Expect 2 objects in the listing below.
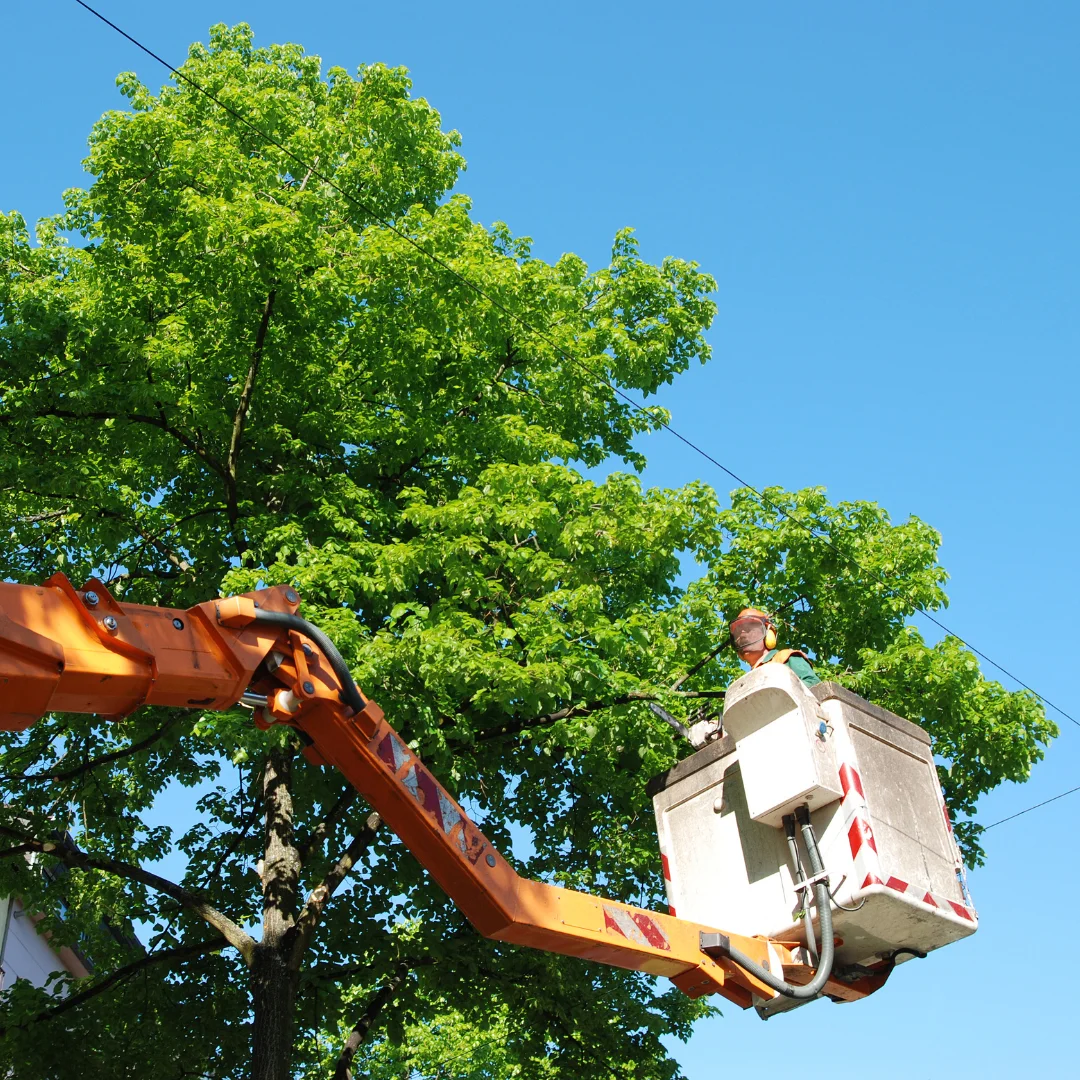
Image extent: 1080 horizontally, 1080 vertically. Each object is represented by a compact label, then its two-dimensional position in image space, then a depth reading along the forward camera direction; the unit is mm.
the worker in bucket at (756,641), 7332
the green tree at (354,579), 10102
